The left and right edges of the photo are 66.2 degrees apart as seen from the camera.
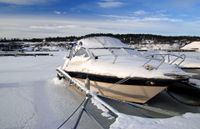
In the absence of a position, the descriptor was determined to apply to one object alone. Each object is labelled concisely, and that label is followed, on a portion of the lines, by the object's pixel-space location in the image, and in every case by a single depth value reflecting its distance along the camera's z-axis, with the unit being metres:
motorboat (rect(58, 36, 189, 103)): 3.44
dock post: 3.81
